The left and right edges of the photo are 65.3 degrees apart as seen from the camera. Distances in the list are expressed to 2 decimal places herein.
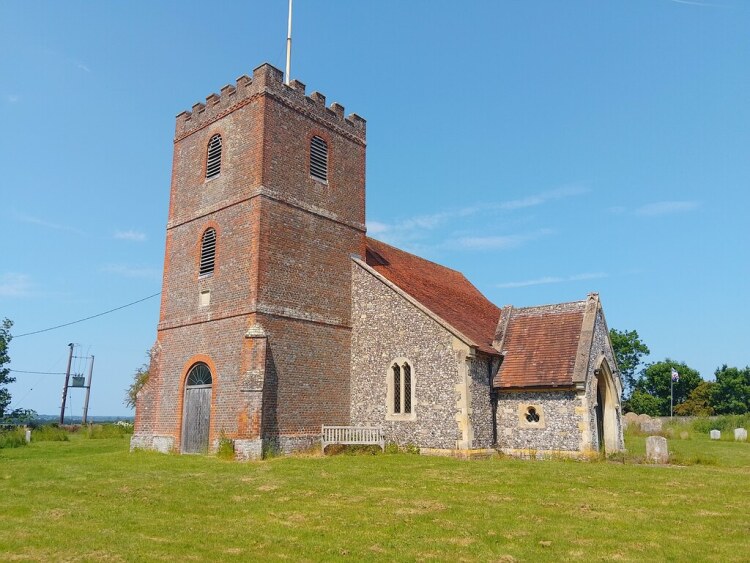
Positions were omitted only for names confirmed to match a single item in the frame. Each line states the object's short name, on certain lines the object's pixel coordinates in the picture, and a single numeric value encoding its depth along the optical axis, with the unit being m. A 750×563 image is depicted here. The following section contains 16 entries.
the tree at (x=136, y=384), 44.44
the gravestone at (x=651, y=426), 34.70
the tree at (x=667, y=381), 63.72
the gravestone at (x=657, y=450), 17.42
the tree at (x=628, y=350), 64.69
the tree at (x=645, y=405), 61.50
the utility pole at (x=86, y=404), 52.41
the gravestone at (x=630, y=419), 36.83
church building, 18.55
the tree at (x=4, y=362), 34.19
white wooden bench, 19.16
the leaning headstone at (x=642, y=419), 36.25
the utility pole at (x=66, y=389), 50.03
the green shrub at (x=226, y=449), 17.45
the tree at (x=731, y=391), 60.13
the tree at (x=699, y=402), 58.56
